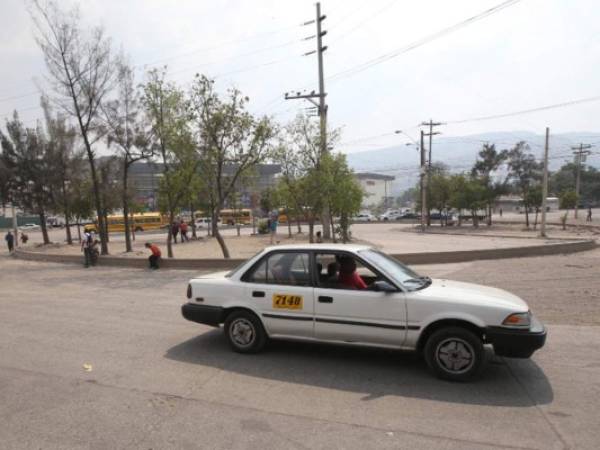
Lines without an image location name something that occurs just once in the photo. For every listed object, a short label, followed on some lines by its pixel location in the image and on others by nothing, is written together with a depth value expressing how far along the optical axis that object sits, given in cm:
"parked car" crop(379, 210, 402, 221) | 7288
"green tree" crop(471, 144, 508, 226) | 5198
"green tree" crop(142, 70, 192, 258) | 1714
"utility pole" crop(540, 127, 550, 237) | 2636
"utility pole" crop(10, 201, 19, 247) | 3059
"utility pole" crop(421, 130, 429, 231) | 3856
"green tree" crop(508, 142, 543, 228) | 4422
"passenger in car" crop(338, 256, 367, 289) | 545
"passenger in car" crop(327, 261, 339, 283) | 552
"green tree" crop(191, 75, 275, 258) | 1669
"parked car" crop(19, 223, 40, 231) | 6544
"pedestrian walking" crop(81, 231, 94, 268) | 1848
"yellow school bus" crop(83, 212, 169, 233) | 4950
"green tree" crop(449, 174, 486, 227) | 4253
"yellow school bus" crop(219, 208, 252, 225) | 6222
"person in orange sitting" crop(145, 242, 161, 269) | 1596
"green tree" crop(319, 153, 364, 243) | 1975
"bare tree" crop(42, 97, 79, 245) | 2962
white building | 14415
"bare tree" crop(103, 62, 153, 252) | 2198
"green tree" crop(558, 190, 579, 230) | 4866
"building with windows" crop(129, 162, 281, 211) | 1940
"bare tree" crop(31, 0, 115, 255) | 2050
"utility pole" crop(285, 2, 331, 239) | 2683
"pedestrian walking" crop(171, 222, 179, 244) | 3091
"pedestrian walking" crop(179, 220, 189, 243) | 3167
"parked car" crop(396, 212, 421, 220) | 6984
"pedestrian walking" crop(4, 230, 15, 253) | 2725
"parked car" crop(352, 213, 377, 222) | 6950
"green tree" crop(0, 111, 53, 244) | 2939
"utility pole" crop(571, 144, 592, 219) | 5296
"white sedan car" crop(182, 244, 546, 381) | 473
